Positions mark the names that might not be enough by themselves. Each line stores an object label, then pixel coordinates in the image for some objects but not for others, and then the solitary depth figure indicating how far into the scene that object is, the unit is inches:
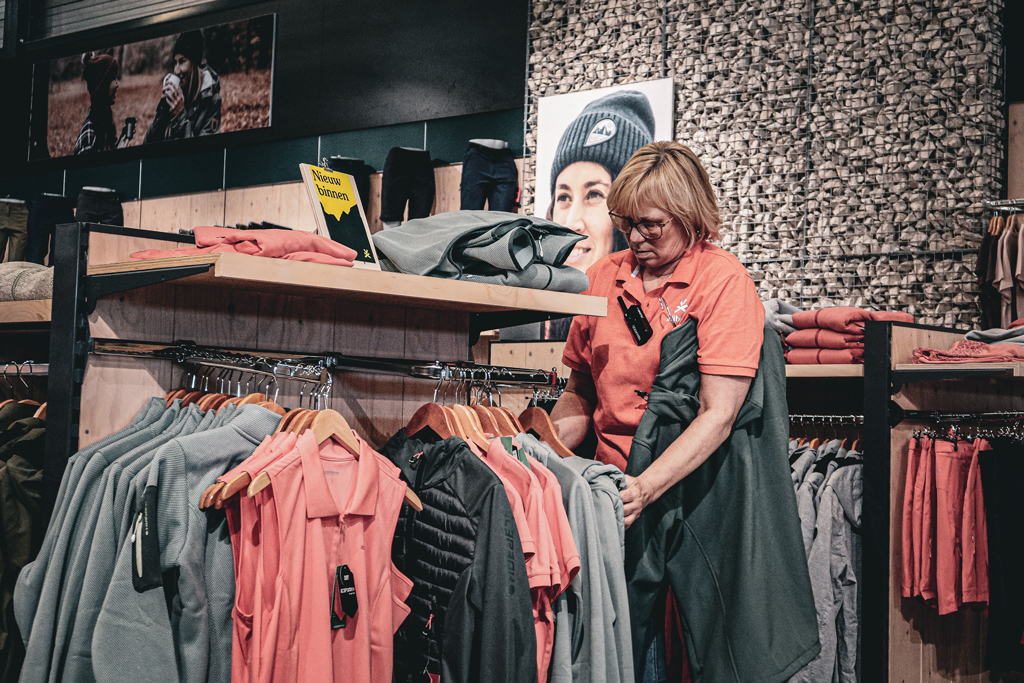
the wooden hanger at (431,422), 86.0
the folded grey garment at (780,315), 179.6
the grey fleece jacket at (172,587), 66.6
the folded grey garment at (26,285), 106.8
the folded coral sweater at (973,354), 139.3
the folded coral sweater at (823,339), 170.9
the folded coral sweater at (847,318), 170.6
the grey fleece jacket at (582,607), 77.8
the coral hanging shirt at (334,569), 68.2
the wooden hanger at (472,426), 83.4
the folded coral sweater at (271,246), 74.0
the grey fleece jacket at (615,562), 82.0
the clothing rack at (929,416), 140.7
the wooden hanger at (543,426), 91.8
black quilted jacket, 70.2
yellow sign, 103.9
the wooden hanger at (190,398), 86.7
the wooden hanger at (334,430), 74.7
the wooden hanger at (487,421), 88.5
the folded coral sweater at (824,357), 169.3
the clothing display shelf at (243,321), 78.0
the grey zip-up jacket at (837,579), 138.2
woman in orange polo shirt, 88.2
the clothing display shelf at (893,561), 139.6
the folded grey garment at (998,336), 149.7
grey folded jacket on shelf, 83.2
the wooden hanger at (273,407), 80.1
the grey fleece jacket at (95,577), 69.7
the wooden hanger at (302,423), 76.1
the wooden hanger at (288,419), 77.4
